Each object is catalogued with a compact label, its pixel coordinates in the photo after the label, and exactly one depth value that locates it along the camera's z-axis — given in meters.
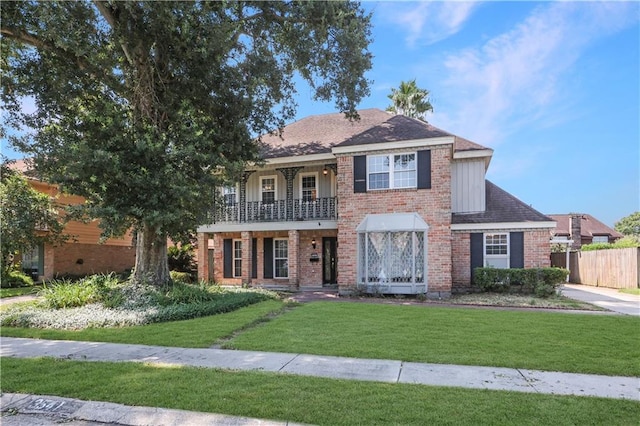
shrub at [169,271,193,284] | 19.26
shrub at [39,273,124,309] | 10.89
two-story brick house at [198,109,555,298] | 14.48
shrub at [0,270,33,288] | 18.25
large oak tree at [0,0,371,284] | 10.15
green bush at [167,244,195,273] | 22.42
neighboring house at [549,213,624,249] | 33.22
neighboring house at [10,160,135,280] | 20.57
